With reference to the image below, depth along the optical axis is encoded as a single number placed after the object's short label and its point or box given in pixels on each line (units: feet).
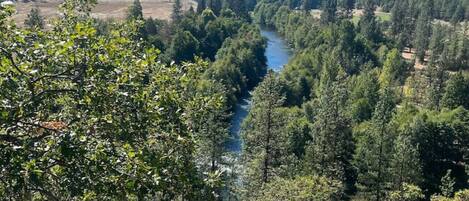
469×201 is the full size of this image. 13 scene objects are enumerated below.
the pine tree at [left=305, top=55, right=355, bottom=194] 204.44
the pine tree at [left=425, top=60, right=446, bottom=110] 320.35
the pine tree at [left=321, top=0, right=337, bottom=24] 595.72
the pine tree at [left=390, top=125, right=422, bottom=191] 199.72
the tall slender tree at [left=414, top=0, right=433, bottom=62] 477.77
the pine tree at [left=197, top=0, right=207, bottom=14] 542.73
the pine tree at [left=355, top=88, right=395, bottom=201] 205.36
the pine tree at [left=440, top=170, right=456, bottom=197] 172.55
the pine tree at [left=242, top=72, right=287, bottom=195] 187.42
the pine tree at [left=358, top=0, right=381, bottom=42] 492.54
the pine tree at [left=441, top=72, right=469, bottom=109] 307.99
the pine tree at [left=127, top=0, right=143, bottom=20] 415.68
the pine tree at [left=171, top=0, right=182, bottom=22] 505.62
